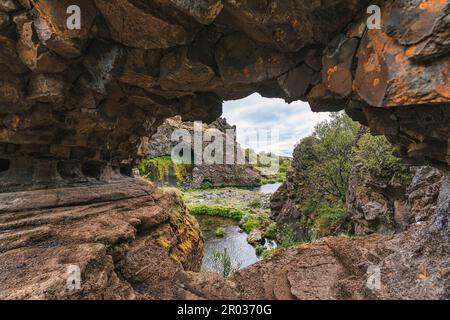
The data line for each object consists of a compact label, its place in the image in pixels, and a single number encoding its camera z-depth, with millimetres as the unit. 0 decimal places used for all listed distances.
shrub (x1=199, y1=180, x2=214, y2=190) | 52888
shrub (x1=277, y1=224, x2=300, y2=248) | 18477
